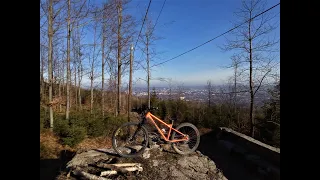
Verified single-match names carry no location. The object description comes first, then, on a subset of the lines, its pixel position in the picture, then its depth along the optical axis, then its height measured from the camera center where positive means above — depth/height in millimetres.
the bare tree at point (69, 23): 7966 +2598
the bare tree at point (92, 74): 12158 +951
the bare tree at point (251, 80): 6013 +291
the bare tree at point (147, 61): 9072 +1302
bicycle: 4246 -1038
